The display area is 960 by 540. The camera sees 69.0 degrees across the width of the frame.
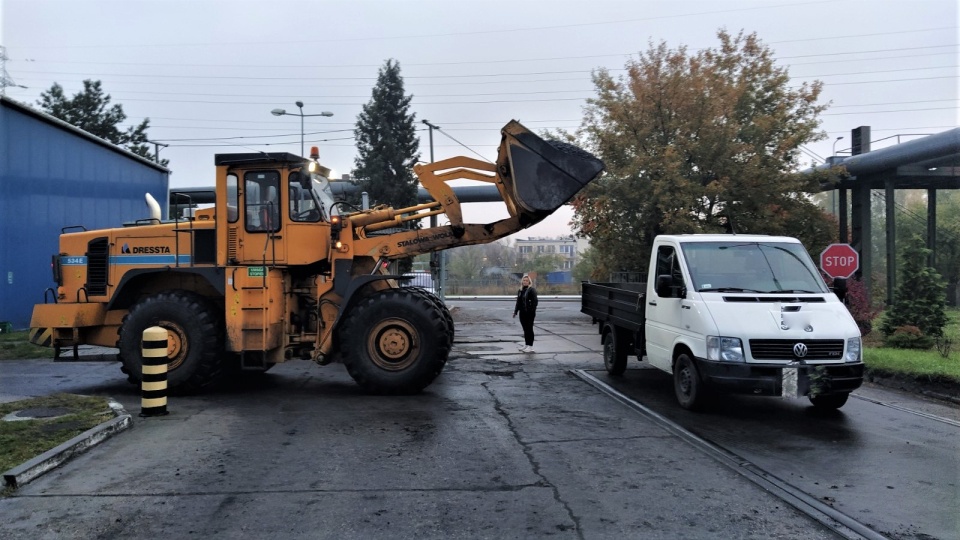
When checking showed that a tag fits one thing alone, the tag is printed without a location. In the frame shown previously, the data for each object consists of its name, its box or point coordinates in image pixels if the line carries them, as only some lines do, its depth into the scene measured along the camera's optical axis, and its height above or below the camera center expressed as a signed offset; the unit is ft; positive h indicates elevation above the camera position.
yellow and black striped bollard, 27.48 -4.06
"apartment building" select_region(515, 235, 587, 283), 417.12 +14.39
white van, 26.05 -2.26
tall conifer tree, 110.01 +20.16
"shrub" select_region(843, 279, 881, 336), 57.77 -3.61
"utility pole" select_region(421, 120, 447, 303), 94.21 +0.51
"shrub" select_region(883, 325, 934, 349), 47.42 -5.11
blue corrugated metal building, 55.06 +6.85
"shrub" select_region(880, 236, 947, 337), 49.39 -2.85
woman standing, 49.75 -2.75
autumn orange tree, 61.52 +10.29
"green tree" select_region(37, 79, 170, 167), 119.44 +27.66
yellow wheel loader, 32.60 -0.15
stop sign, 44.37 +0.22
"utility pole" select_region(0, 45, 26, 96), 62.90 +19.63
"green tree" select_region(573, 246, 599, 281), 163.98 -0.66
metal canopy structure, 77.66 +11.61
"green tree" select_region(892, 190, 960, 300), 141.18 +8.42
